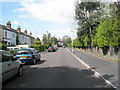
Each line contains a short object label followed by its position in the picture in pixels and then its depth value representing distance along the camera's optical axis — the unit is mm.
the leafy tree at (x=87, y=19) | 26895
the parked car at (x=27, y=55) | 10017
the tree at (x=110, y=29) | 12550
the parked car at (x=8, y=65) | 4637
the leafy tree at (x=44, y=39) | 52258
